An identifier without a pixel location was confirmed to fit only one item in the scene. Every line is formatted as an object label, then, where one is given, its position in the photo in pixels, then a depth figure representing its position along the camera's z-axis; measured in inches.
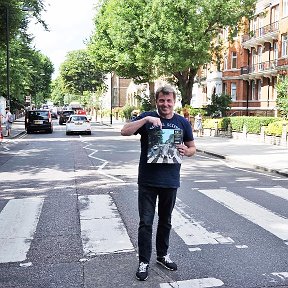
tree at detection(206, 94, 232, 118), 1102.9
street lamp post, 811.3
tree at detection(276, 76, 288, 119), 722.0
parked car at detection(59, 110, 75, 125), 1482.6
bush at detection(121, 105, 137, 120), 1639.0
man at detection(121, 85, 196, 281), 127.8
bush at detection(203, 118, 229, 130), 881.4
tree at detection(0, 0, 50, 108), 878.7
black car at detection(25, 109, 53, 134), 964.2
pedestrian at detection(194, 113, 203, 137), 867.1
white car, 915.8
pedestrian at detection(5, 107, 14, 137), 819.7
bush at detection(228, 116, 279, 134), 759.0
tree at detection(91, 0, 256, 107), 934.6
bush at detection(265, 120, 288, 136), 656.2
